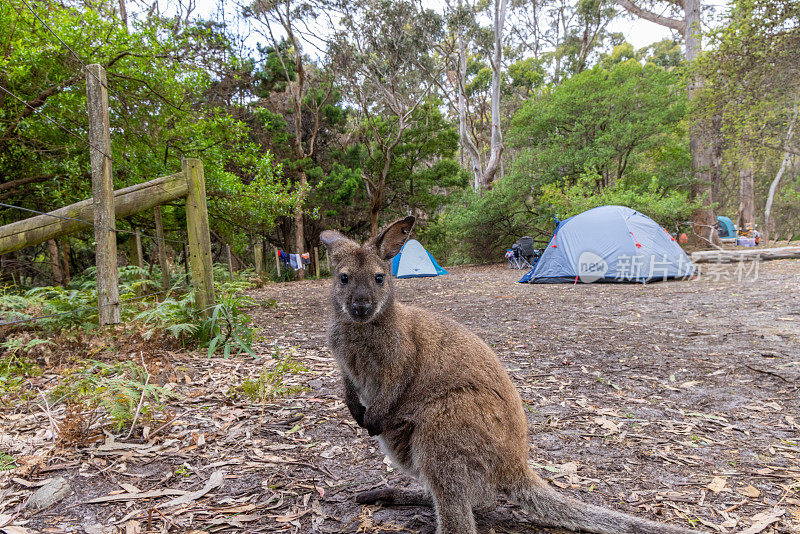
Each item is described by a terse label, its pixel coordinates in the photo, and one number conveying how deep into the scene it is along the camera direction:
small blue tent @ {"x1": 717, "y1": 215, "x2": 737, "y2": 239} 20.36
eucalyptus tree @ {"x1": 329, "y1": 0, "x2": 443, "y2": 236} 17.61
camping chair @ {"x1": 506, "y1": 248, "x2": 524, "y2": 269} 15.02
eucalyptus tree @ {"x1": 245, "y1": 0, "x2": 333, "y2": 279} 15.89
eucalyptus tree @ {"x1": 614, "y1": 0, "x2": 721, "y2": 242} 12.95
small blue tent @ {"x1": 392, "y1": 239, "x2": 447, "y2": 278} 13.85
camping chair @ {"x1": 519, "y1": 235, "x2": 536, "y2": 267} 14.23
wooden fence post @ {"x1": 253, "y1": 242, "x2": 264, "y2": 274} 14.01
